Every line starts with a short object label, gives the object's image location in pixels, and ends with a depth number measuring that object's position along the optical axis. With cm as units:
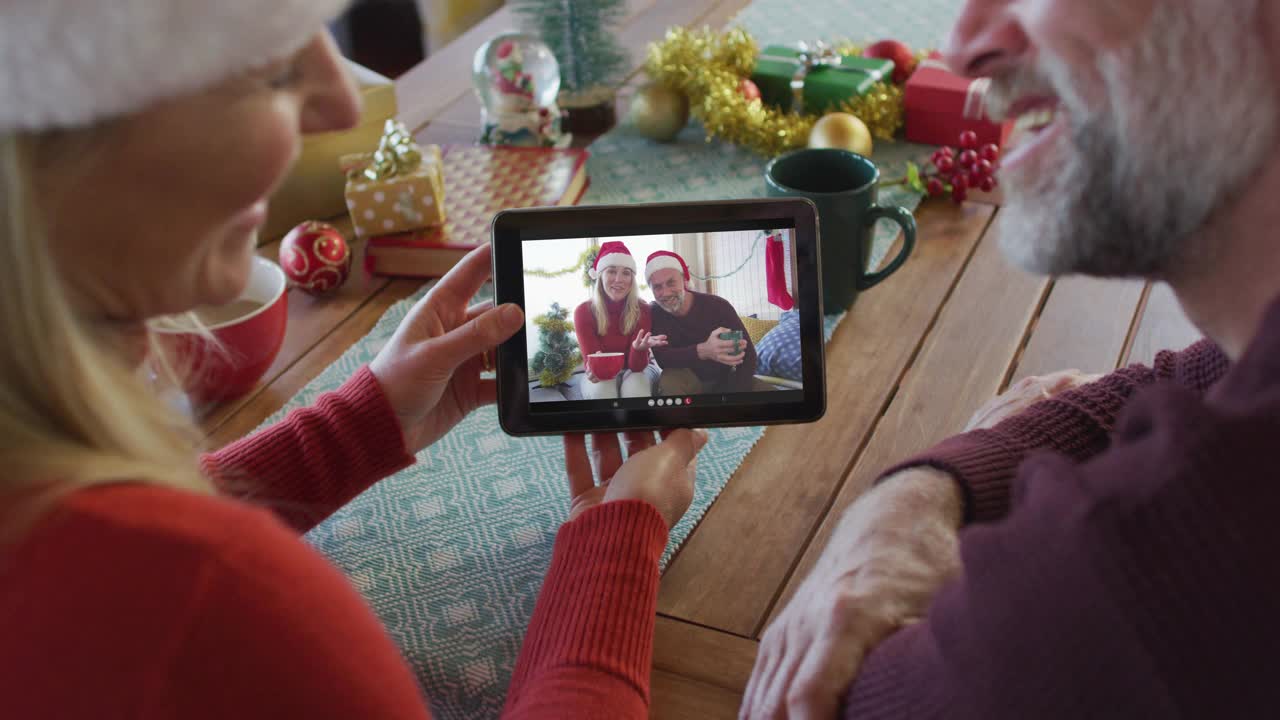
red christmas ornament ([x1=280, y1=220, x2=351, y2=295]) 121
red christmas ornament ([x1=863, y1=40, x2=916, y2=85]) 157
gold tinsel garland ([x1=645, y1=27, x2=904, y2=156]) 144
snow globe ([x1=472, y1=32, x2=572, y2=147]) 145
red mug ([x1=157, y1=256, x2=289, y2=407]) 104
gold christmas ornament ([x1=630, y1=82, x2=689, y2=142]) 149
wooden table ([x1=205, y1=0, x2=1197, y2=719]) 80
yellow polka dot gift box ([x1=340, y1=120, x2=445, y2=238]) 126
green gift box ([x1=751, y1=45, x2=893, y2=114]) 147
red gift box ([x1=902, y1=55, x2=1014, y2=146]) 142
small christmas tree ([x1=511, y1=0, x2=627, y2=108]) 155
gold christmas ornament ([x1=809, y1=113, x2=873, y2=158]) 137
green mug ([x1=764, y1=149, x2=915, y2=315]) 109
